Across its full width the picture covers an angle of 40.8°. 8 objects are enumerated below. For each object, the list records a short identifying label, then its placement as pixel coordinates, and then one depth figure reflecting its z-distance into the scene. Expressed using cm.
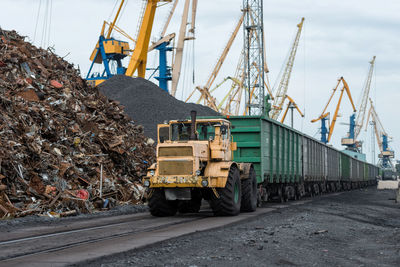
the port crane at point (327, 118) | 12988
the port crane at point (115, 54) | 5494
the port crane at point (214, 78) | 8981
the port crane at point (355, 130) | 14900
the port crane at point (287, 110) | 10269
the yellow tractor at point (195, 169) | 1501
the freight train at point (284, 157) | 1962
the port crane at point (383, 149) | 17450
